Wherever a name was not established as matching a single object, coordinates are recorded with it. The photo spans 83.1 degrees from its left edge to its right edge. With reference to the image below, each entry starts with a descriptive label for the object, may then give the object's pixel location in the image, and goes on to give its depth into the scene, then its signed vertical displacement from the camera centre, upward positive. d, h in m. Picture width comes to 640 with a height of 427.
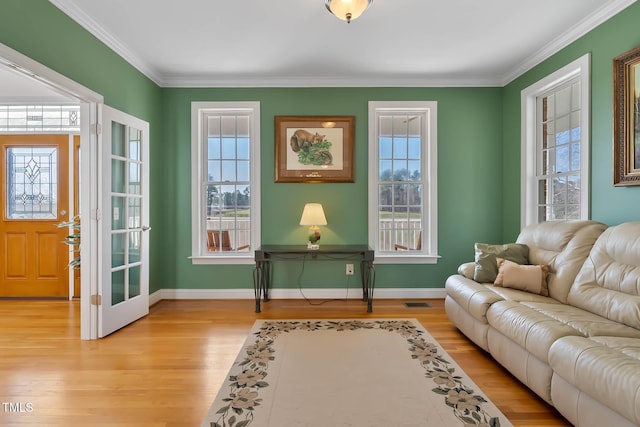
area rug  1.98 -1.14
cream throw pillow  2.95 -0.56
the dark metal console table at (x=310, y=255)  4.04 -0.52
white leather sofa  1.64 -0.69
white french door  3.30 -0.12
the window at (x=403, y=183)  4.63 +0.35
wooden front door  4.71 -0.06
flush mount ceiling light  2.45 +1.40
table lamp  4.17 -0.10
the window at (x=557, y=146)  3.25 +0.66
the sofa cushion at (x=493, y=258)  3.29 -0.44
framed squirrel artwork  4.52 +0.74
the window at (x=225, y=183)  4.62 +0.34
